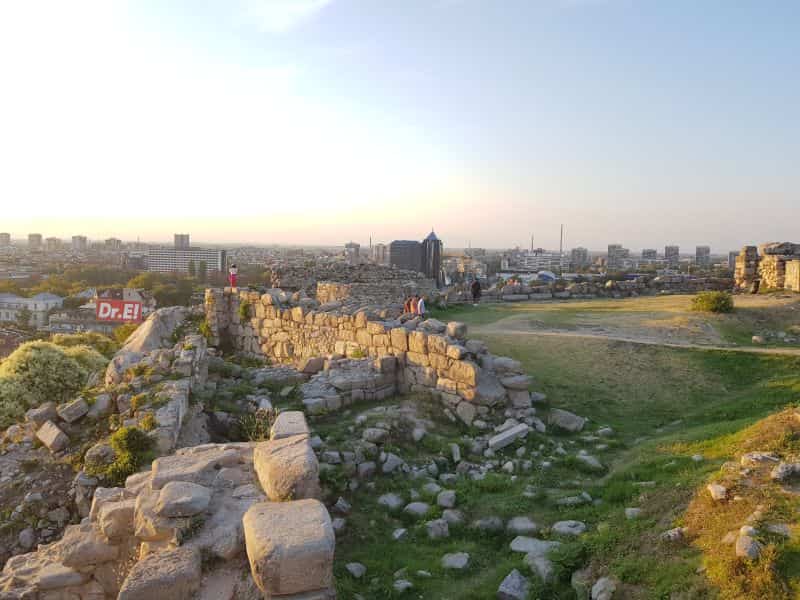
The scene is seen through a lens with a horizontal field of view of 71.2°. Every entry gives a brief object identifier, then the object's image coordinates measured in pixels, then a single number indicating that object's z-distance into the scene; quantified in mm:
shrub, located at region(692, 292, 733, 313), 15031
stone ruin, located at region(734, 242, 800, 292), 20469
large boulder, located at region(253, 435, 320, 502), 4629
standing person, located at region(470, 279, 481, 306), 22125
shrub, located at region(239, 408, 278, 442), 7515
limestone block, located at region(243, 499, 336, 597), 3664
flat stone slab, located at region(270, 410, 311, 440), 5906
